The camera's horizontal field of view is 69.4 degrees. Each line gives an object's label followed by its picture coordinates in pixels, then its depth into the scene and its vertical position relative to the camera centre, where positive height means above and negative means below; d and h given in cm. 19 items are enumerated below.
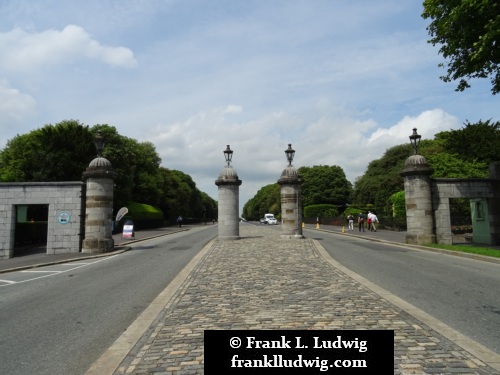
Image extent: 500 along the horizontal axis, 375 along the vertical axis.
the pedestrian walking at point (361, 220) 3309 -12
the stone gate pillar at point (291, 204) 2186 +92
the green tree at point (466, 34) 1330 +769
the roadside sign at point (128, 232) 2625 -89
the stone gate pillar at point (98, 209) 1778 +54
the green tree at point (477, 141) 3697 +805
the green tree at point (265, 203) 10349 +544
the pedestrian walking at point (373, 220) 3231 -13
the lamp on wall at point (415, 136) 2020 +457
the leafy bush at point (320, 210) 6294 +159
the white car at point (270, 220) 6712 -19
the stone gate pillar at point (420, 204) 1956 +78
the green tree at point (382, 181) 5009 +560
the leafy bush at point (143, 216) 4347 +45
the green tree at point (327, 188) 7350 +635
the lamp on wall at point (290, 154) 2306 +415
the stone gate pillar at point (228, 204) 2188 +94
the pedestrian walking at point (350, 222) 3558 -37
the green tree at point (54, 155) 3444 +634
